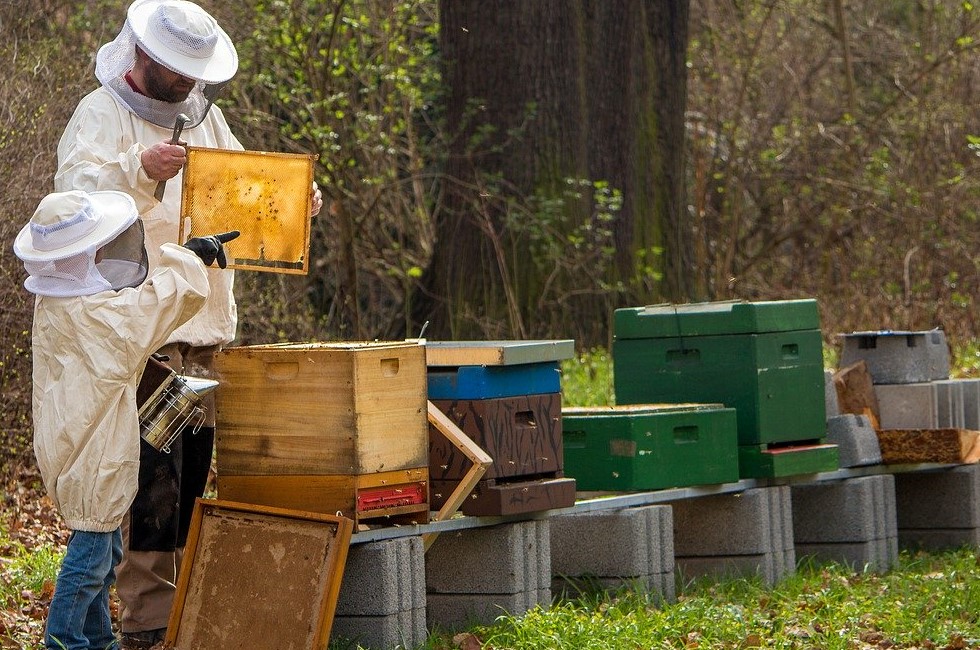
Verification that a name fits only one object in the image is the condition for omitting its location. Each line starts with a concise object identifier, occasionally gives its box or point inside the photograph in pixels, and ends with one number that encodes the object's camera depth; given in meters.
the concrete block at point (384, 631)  8.67
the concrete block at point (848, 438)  12.41
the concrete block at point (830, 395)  12.46
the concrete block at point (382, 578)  8.65
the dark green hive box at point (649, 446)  10.62
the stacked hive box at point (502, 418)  9.36
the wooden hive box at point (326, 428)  8.27
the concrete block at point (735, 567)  11.48
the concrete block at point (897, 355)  13.28
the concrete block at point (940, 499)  13.45
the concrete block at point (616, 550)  10.59
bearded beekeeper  8.58
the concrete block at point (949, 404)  13.26
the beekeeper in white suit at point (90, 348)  7.70
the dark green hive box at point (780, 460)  11.40
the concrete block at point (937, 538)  13.48
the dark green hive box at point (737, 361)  11.33
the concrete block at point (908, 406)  13.17
